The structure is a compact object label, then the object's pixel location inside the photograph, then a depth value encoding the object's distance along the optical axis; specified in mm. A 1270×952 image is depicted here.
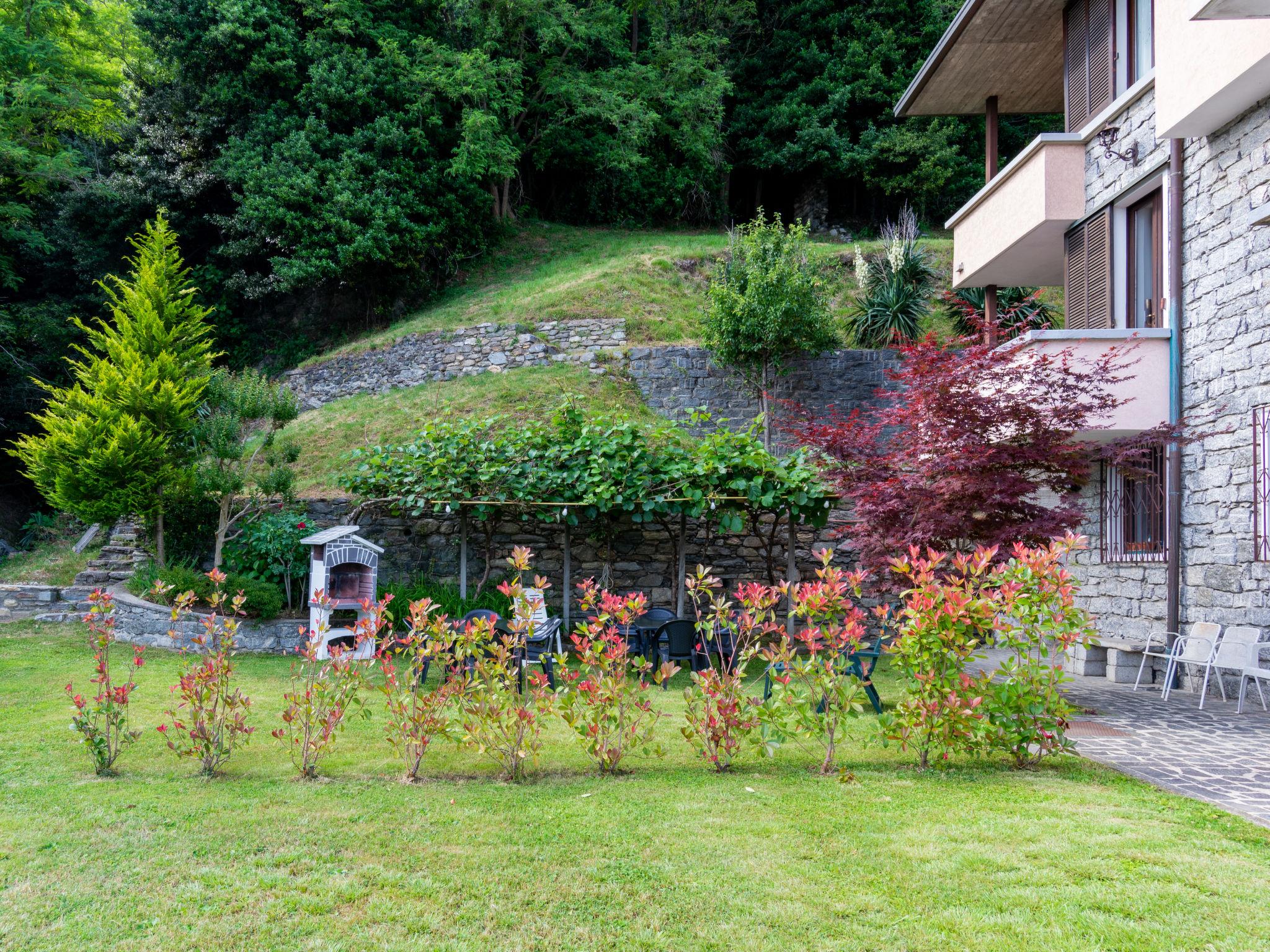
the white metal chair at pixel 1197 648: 7465
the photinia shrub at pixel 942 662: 4918
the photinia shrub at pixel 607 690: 4875
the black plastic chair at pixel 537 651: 7310
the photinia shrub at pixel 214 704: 4941
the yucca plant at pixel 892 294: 17922
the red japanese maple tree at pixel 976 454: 7359
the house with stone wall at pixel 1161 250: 7543
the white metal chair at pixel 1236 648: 7031
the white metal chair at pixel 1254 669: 6754
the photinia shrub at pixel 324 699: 4863
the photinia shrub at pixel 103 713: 4867
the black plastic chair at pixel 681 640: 8391
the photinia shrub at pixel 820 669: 4906
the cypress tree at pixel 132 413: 10641
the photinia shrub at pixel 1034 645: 5027
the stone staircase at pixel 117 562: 12070
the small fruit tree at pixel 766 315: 16312
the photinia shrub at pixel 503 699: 4824
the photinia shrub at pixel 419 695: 4824
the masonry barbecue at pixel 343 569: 9242
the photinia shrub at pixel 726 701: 4949
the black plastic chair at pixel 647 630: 8680
